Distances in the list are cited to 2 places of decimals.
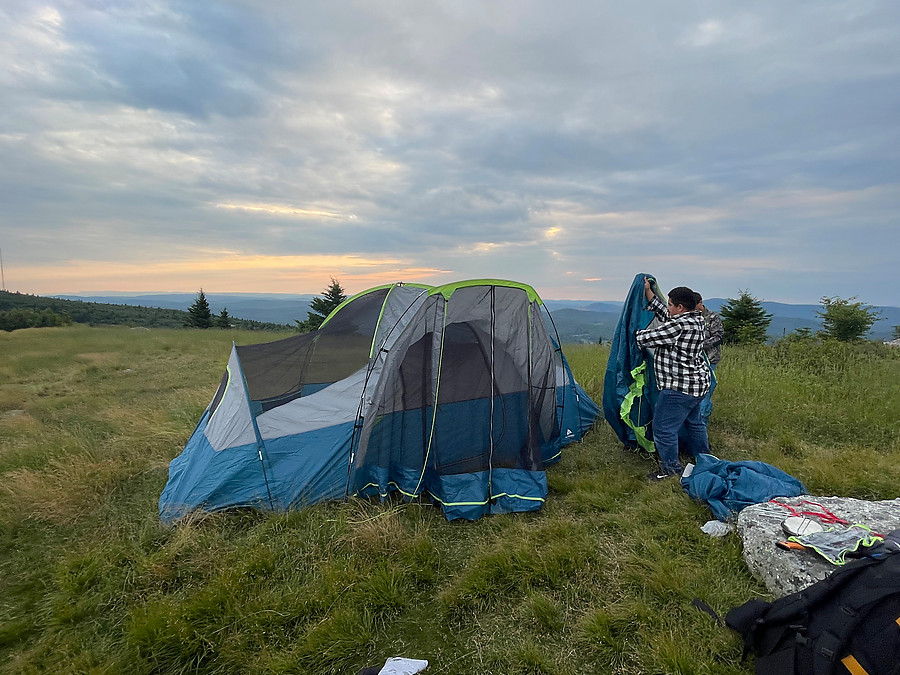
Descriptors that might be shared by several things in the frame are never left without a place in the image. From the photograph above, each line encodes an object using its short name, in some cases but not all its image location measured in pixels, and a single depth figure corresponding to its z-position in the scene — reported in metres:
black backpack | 1.88
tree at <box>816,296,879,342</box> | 14.34
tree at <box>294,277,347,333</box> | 22.97
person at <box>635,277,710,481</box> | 4.14
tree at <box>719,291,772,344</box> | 15.13
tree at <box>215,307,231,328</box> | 33.78
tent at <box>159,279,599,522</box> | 4.04
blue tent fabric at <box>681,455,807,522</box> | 3.51
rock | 2.58
